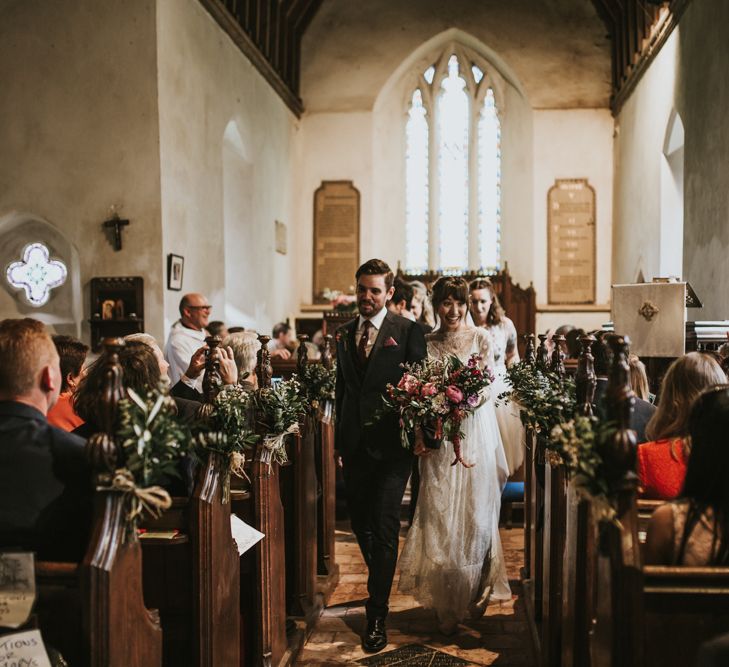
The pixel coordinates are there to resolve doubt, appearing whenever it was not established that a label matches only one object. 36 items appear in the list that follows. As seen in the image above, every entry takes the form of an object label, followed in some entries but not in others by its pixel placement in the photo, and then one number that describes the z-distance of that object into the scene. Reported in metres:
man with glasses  6.29
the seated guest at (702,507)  1.88
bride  3.96
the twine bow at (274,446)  3.31
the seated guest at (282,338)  9.95
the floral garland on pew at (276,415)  3.41
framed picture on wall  8.25
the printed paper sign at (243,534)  3.05
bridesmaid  5.78
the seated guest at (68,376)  3.41
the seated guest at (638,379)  3.98
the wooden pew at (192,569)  2.56
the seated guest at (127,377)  2.71
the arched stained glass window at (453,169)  14.31
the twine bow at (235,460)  2.70
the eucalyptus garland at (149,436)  2.10
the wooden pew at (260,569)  3.25
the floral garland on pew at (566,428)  2.04
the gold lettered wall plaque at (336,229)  14.11
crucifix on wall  8.09
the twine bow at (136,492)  2.02
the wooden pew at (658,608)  1.87
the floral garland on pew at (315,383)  4.59
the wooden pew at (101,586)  1.94
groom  3.81
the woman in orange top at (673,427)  2.66
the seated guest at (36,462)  2.05
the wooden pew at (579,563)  2.61
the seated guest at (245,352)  4.47
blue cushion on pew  5.96
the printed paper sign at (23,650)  1.89
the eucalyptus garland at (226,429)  2.65
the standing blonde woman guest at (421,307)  6.20
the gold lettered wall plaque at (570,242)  13.77
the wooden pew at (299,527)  4.13
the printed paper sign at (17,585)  1.93
